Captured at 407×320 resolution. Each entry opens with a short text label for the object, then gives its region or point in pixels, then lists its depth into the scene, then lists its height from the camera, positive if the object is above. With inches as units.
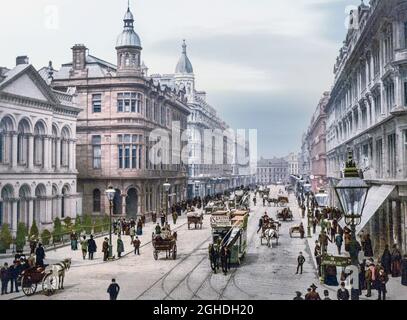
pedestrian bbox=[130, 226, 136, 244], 1296.8 -136.4
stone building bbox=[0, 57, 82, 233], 1261.1 +81.4
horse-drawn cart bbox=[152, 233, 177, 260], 1089.4 -134.2
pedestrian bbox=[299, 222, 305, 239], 1387.2 -135.7
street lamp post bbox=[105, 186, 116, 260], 1104.3 -30.6
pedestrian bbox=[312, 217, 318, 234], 1470.7 -126.1
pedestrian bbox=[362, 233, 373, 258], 1028.5 -136.5
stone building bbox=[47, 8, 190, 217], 1899.6 +181.5
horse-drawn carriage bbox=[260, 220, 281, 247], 1285.7 -132.1
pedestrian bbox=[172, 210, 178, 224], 1797.9 -124.2
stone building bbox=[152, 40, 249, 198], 2687.0 +167.3
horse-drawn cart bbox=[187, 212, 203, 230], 1658.5 -121.8
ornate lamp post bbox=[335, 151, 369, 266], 557.6 -22.0
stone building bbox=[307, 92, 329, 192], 2564.0 +164.8
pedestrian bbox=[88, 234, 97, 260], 1090.1 -137.0
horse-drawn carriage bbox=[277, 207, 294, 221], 1850.4 -128.7
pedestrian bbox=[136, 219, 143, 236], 1513.3 -142.9
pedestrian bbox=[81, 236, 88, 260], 1087.8 -136.3
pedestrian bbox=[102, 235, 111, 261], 1066.1 -140.4
